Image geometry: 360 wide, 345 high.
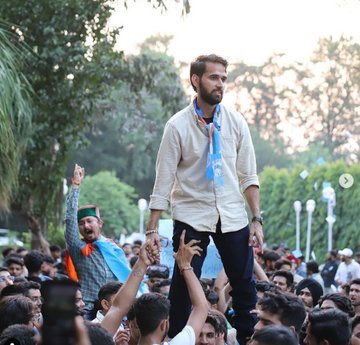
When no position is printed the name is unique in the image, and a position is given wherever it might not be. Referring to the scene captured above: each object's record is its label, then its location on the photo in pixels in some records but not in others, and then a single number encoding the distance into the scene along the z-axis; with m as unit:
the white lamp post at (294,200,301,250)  33.89
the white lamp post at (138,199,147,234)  33.72
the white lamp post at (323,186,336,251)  31.18
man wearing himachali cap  9.28
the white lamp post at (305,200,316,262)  32.51
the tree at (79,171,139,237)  52.28
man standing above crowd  6.64
